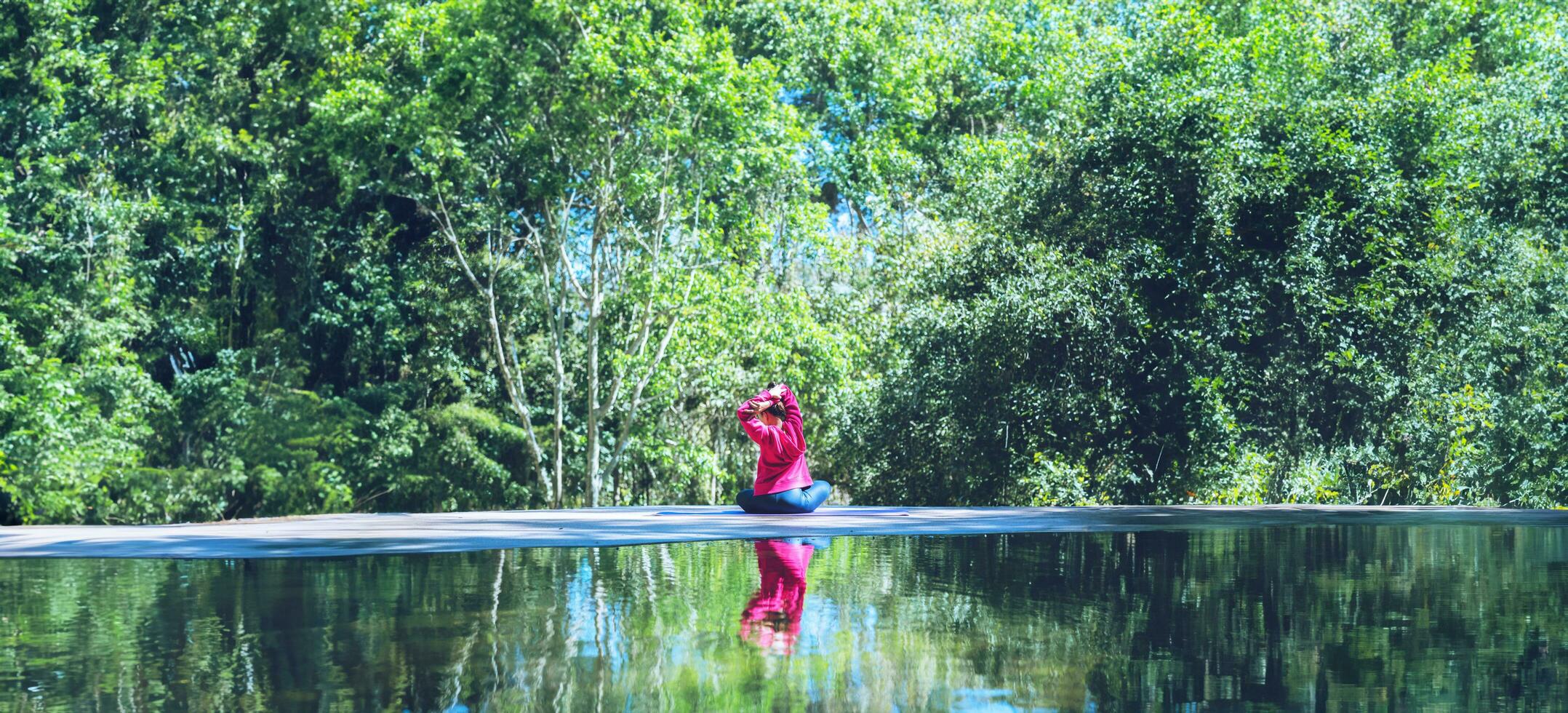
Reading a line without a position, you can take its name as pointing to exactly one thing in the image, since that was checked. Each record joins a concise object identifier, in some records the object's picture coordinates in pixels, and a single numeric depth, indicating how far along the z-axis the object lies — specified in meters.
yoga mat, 12.55
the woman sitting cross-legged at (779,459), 11.27
